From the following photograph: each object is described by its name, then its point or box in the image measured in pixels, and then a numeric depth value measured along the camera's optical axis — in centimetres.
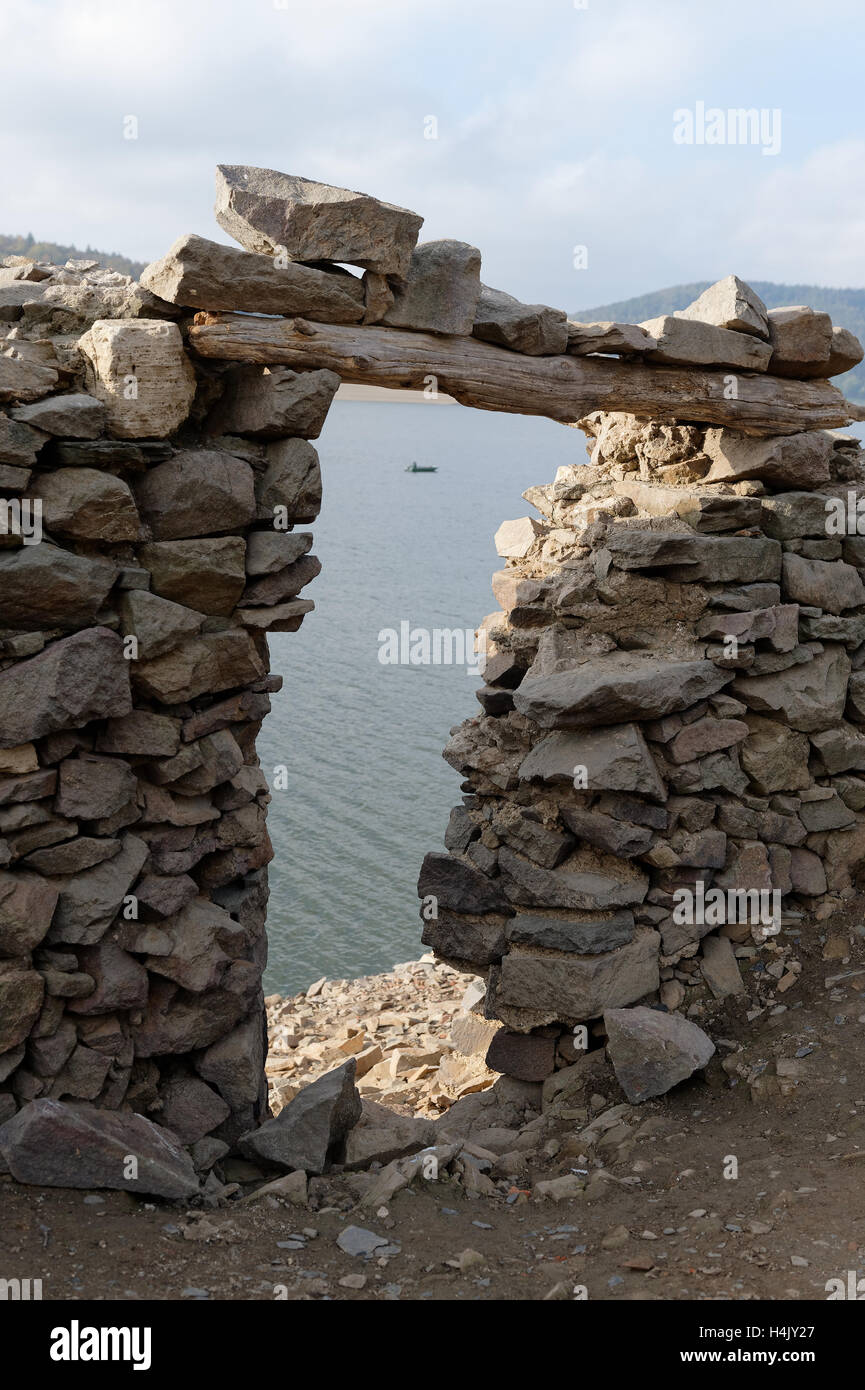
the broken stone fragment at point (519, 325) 761
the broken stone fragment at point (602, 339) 802
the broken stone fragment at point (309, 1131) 671
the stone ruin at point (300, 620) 614
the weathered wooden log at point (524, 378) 675
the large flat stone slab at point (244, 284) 638
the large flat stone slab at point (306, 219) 664
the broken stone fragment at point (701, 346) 827
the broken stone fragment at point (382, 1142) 700
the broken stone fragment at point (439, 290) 724
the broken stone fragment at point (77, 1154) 562
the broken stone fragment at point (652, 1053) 733
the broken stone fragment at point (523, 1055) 836
